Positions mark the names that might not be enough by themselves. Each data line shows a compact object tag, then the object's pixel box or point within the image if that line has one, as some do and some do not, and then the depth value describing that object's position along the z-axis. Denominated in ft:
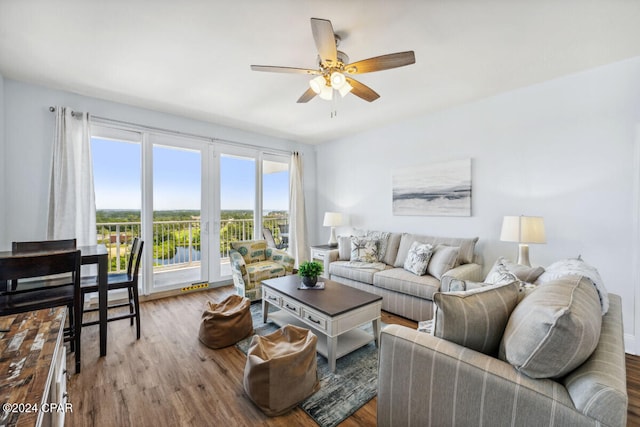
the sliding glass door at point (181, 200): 11.67
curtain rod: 10.88
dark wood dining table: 7.19
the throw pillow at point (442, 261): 9.75
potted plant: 8.64
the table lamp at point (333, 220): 15.39
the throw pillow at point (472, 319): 3.87
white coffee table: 6.84
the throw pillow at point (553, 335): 2.98
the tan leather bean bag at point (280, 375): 5.36
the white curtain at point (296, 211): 16.81
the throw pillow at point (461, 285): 6.00
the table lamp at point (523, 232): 8.35
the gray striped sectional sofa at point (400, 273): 9.38
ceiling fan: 5.69
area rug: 5.43
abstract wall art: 11.29
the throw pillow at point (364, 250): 12.48
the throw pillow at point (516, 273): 6.08
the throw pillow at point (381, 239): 12.69
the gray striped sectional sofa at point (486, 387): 2.74
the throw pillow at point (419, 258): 10.27
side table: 13.39
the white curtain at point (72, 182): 9.75
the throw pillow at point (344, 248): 13.19
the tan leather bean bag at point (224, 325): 7.89
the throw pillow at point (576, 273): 4.49
